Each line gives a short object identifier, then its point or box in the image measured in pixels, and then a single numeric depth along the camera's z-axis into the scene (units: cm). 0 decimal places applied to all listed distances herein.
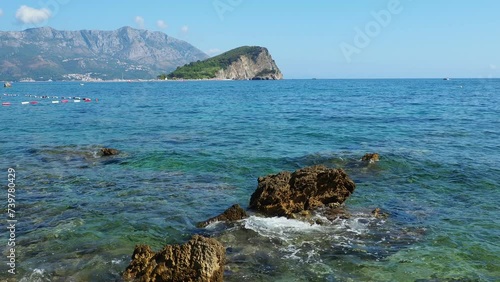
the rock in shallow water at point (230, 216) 1558
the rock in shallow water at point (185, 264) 1066
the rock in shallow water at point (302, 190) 1678
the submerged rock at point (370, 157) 2593
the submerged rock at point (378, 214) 1630
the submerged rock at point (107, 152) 2826
